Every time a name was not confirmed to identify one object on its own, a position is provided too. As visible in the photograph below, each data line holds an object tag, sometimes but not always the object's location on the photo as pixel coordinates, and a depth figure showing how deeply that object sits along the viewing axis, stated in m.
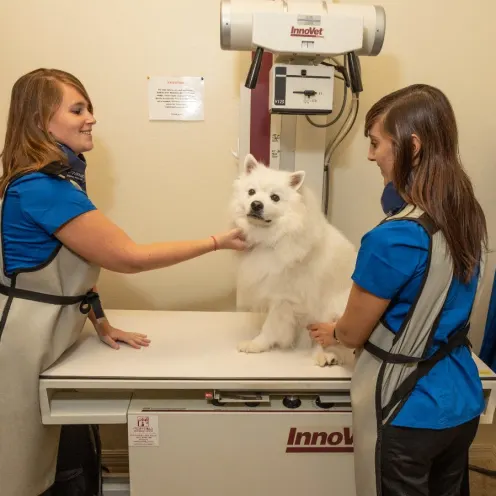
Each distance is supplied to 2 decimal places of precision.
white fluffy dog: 1.68
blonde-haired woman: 1.38
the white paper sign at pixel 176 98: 2.20
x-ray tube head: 1.57
